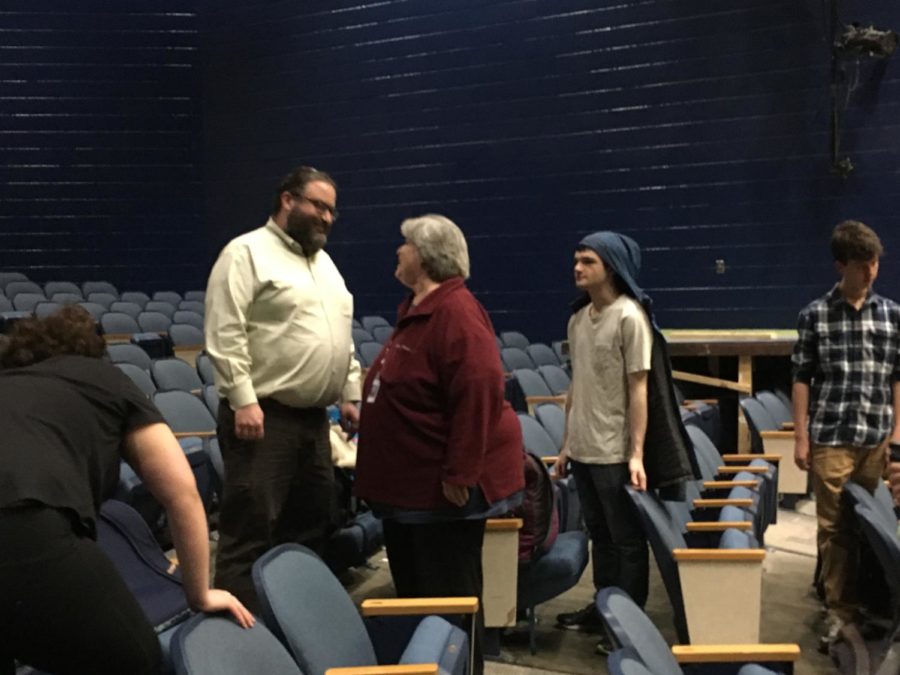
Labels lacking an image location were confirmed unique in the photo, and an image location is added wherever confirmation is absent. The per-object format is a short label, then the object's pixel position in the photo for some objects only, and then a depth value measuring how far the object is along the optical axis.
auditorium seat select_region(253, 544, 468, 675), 1.54
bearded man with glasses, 2.26
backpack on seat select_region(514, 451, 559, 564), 2.57
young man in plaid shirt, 2.66
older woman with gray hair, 1.99
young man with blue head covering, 2.52
